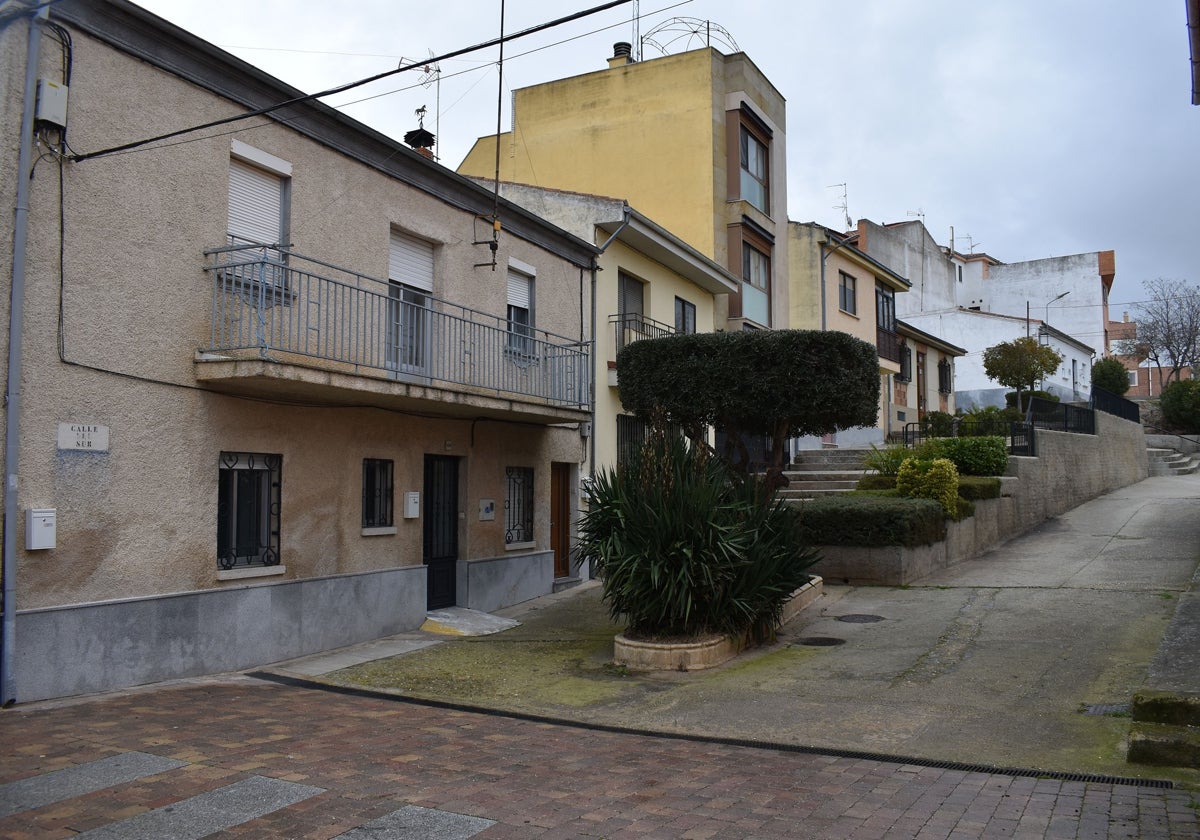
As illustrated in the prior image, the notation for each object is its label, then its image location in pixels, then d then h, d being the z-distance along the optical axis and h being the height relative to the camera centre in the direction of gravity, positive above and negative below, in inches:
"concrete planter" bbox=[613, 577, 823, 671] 377.1 -74.3
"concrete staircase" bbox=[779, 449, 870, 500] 751.7 -5.6
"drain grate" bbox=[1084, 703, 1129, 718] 282.4 -72.2
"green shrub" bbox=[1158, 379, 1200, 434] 1382.9 +88.2
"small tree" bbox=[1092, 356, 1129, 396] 1658.5 +154.1
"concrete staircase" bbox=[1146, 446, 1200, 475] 1211.6 +4.1
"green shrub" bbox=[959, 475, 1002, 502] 644.1 -14.6
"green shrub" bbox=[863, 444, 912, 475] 743.1 +5.0
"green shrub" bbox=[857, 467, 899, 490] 707.5 -12.3
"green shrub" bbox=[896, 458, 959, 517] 599.8 -10.5
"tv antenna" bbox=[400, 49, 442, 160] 329.1 +142.5
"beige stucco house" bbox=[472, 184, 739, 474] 673.0 +143.5
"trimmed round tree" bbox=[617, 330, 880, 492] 510.3 +45.2
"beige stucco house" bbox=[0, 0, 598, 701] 319.3 +36.3
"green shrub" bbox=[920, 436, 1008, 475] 714.8 +9.2
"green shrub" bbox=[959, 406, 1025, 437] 871.1 +38.0
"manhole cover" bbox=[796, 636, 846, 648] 413.1 -76.1
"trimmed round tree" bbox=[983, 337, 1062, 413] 1299.2 +141.0
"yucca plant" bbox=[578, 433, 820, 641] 384.8 -33.9
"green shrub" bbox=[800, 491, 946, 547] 548.7 -32.2
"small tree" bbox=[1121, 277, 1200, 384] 1876.2 +265.3
